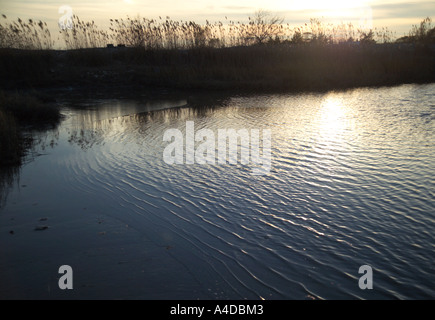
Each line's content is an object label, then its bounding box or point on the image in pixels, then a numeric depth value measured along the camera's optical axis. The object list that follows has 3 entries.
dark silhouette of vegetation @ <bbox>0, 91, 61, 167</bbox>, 11.56
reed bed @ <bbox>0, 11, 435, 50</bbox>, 24.55
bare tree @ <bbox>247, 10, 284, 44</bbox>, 27.95
